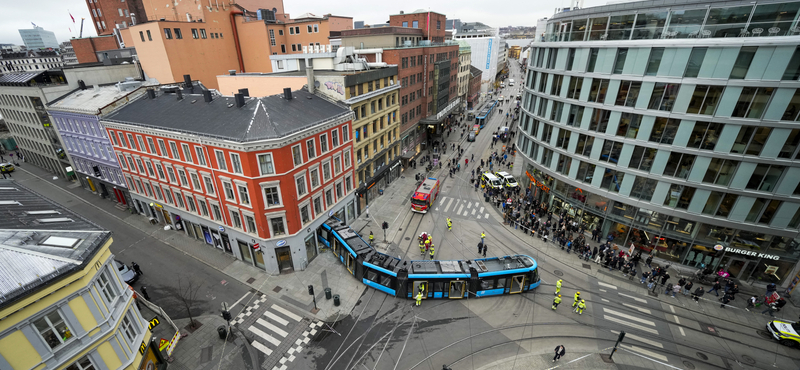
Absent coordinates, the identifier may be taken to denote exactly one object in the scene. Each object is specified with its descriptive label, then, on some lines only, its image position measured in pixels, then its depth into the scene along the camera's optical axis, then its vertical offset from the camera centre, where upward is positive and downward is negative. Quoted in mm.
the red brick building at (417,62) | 49781 -1926
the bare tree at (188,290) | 27420 -20305
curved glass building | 23391 -6132
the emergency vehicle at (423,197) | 40781 -17959
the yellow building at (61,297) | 12664 -10227
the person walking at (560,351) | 21219 -19023
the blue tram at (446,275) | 26203 -17659
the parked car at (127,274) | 28500 -19265
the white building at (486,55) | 126238 -1557
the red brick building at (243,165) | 25859 -9960
